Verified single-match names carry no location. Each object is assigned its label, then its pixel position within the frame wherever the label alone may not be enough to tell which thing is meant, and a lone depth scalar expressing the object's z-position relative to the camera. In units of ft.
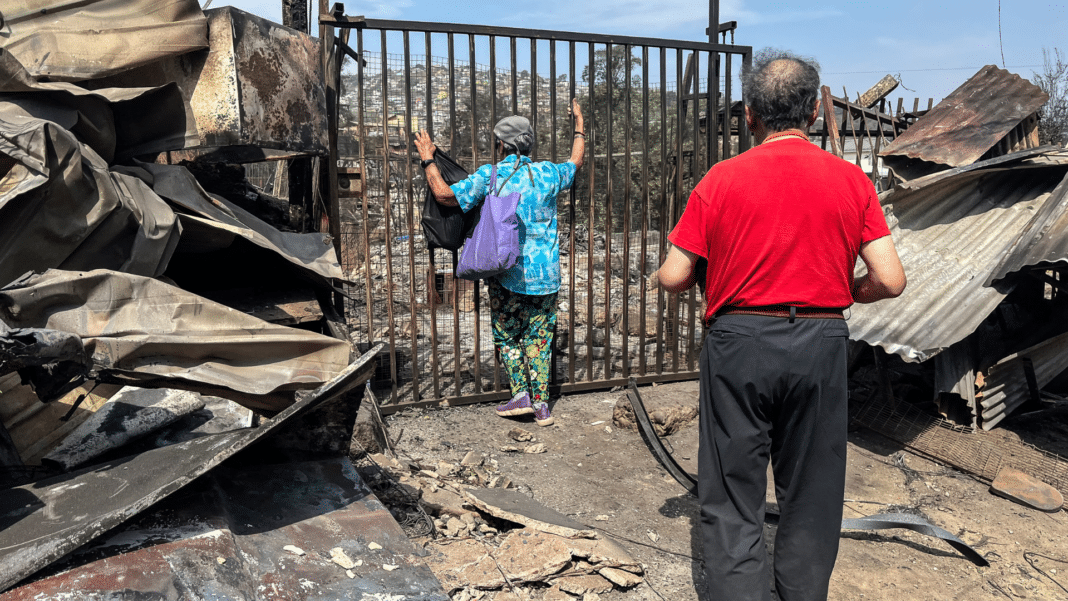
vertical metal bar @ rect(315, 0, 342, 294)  14.79
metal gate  15.62
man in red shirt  7.82
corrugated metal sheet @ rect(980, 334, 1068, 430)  15.37
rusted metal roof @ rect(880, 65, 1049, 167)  17.79
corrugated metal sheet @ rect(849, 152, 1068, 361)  14.80
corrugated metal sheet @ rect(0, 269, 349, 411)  7.12
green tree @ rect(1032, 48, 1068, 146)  46.09
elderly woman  15.29
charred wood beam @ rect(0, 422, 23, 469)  8.06
